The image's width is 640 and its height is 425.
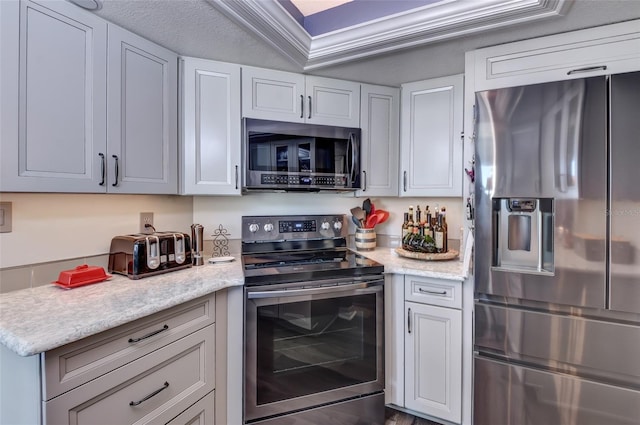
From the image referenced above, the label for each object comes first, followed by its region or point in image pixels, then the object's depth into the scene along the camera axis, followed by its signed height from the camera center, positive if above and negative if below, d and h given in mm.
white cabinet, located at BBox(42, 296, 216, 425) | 905 -555
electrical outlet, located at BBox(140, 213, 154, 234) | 1820 -77
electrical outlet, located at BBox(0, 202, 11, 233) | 1231 -35
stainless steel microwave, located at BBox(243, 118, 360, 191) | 1966 +345
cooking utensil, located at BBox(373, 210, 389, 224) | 2473 -39
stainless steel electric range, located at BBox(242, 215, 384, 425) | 1582 -701
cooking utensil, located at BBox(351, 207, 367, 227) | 2459 -32
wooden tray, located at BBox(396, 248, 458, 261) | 2004 -285
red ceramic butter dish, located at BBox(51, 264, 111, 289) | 1307 -287
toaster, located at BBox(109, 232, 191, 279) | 1492 -220
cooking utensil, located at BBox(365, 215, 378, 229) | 2449 -85
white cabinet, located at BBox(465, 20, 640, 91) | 1482 +767
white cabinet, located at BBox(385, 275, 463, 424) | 1767 -783
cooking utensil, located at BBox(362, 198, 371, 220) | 2480 +23
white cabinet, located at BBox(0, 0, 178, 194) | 1084 +423
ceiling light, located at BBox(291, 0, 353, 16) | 1862 +1204
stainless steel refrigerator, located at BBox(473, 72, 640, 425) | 1382 -199
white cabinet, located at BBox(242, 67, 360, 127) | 1978 +728
